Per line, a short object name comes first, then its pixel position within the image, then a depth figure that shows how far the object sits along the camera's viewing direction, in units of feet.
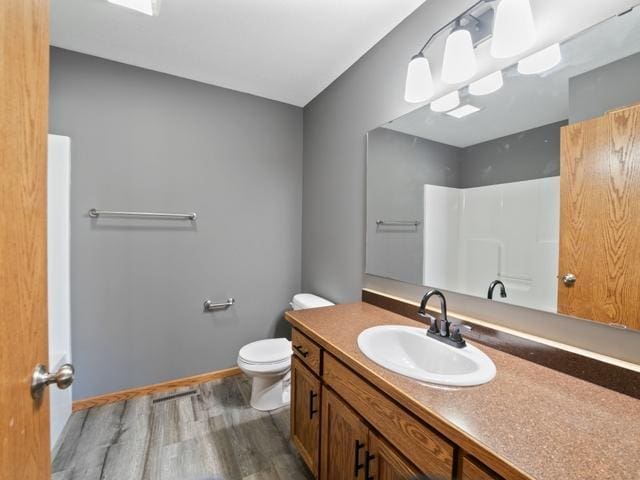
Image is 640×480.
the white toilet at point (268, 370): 6.21
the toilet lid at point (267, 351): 6.28
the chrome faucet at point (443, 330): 3.60
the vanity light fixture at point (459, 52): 4.00
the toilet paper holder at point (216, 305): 7.63
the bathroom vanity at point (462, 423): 1.90
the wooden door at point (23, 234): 1.66
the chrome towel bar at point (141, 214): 6.39
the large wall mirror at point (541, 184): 2.85
